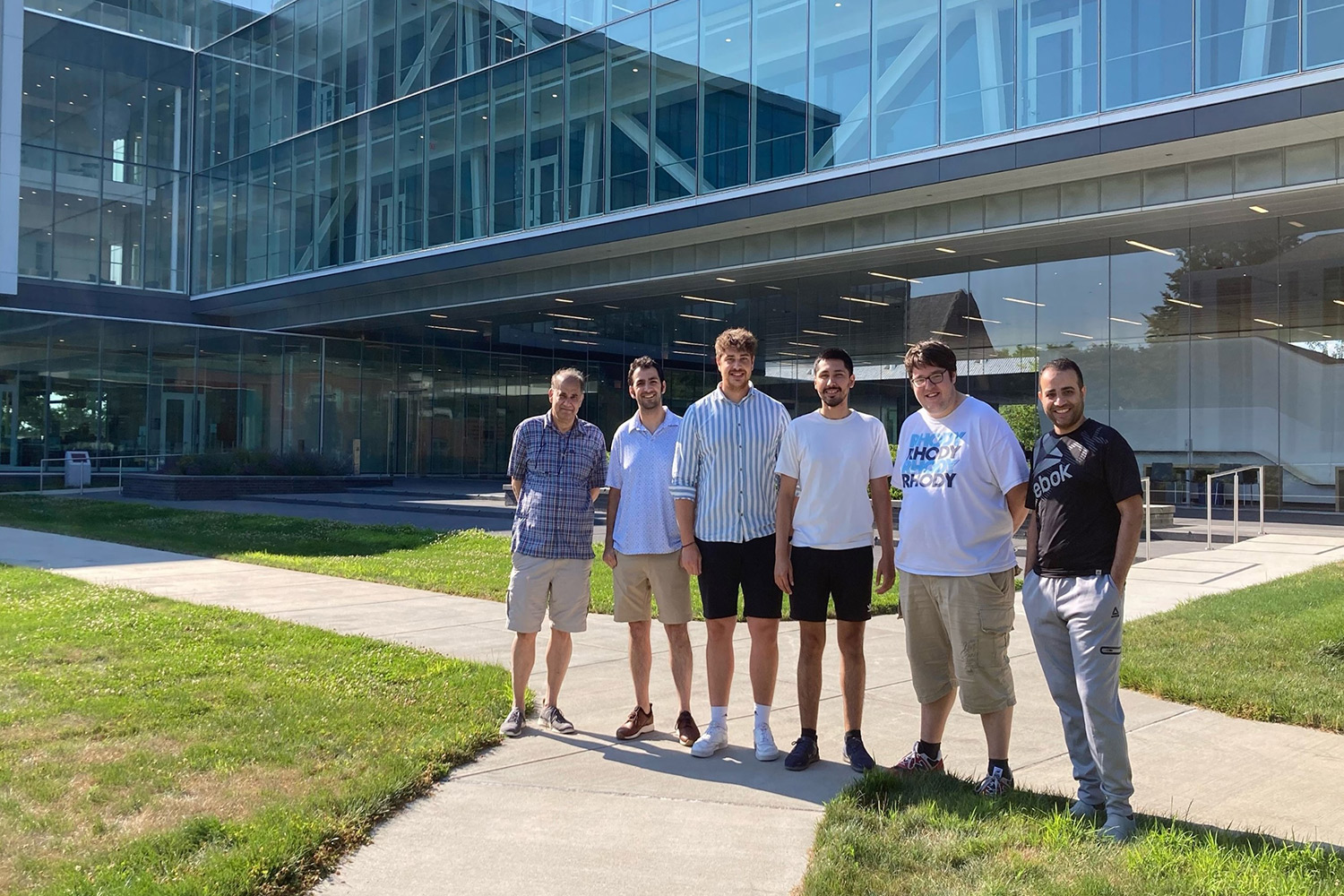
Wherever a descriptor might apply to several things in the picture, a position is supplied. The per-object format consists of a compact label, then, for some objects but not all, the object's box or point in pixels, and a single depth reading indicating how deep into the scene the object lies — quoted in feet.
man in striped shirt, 18.45
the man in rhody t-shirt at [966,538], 15.99
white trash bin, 96.63
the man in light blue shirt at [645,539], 19.62
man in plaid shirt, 20.56
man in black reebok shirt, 14.37
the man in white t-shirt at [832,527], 17.62
